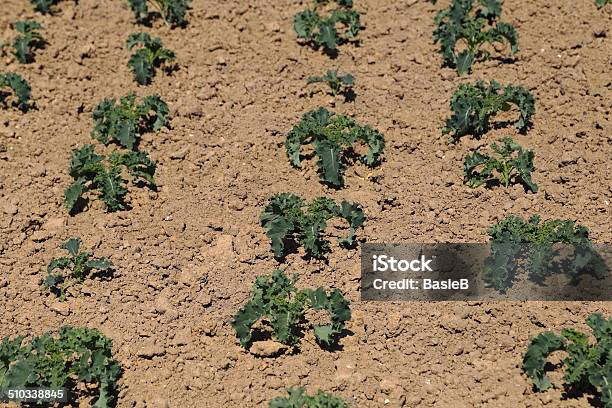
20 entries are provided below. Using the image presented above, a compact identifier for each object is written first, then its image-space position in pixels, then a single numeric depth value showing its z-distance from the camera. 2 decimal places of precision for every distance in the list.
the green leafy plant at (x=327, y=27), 8.48
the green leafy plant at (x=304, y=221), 6.66
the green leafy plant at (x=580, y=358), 5.50
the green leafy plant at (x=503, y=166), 7.05
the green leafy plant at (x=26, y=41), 8.58
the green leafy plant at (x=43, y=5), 9.18
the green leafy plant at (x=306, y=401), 5.50
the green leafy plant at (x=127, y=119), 7.66
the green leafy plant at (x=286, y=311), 6.08
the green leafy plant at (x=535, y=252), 6.33
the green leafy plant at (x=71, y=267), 6.60
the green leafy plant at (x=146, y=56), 8.29
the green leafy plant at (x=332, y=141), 7.23
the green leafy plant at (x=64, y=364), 5.76
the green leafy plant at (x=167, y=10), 8.88
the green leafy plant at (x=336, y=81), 7.98
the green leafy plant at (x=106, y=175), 7.11
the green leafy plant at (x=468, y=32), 8.18
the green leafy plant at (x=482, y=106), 7.50
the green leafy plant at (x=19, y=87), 8.09
